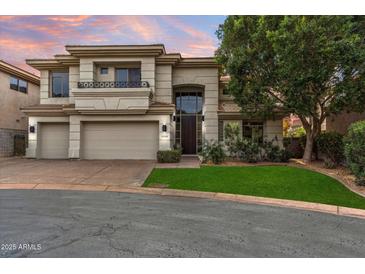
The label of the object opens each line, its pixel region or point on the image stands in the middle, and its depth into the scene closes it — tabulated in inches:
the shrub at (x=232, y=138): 598.5
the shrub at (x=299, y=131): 1031.6
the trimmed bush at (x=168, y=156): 596.7
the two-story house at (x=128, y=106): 650.8
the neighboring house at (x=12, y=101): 751.7
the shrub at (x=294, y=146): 714.8
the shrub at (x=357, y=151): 360.5
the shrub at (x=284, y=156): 597.0
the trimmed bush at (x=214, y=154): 560.4
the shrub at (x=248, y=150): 585.3
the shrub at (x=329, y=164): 494.9
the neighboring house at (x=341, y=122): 612.4
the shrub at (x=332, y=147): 520.7
